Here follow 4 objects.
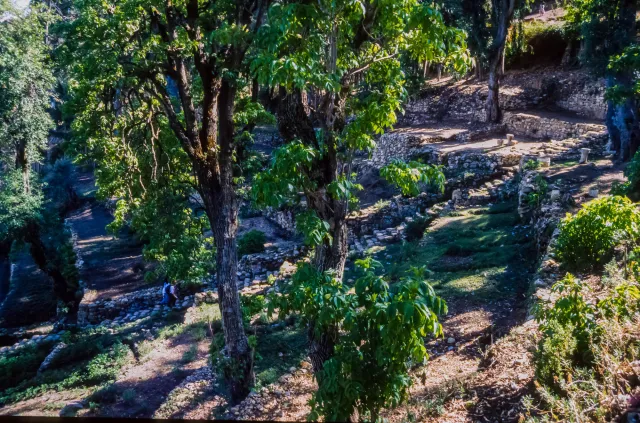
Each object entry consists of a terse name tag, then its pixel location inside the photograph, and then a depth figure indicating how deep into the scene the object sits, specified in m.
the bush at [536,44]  22.36
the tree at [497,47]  19.00
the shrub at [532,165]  13.32
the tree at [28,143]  14.08
